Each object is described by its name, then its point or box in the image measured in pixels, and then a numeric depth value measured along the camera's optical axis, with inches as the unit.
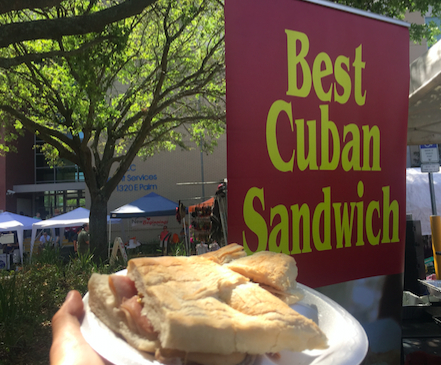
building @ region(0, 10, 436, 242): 774.5
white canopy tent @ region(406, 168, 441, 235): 375.6
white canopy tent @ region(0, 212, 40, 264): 506.9
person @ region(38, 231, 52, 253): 540.1
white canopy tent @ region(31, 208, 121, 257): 522.9
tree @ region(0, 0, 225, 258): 302.5
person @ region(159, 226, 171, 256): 438.1
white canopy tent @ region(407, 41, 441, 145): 136.4
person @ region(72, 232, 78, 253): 636.1
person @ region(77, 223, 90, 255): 382.4
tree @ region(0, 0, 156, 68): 135.9
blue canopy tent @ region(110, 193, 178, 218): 542.8
